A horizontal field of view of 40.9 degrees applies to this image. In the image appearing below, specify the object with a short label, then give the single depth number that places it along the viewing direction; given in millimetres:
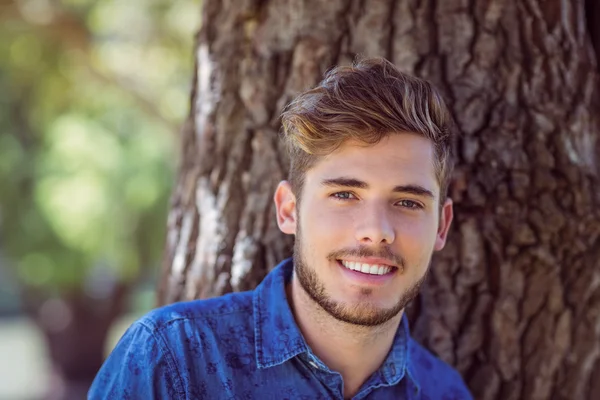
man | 2318
